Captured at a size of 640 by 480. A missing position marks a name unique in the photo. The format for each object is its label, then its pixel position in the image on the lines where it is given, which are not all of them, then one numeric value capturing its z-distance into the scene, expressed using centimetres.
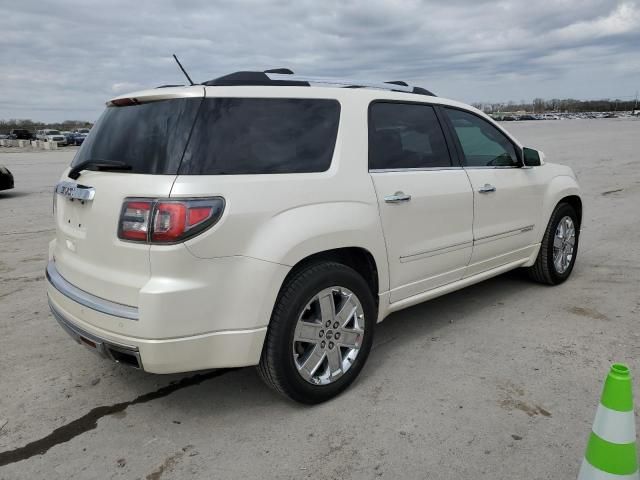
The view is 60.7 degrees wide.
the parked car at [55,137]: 5030
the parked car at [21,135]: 5878
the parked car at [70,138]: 5144
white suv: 266
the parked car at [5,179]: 1236
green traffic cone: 194
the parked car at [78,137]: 5112
